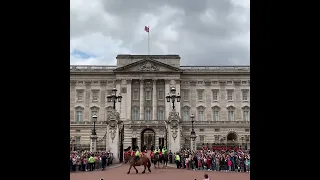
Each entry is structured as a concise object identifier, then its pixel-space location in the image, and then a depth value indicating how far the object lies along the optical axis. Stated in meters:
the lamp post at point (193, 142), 35.60
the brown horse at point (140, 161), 23.47
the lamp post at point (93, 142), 34.31
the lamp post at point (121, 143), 34.98
